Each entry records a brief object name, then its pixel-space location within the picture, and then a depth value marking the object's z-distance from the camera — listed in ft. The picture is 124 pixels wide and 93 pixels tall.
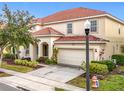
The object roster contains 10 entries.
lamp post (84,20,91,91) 16.35
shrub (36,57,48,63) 36.69
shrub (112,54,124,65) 32.21
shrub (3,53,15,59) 44.58
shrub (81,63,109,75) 24.76
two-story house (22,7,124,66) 32.00
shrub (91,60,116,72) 26.83
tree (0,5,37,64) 26.29
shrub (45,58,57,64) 34.81
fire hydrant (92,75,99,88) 20.01
